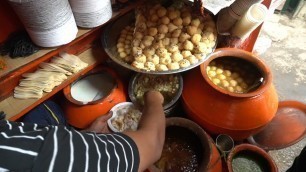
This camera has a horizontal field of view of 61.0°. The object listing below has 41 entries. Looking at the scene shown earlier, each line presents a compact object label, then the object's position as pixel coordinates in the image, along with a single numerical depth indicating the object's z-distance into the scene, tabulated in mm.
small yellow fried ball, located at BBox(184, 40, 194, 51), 1768
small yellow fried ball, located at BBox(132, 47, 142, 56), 1733
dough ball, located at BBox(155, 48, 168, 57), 1750
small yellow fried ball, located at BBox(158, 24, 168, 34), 1801
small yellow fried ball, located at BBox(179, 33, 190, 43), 1803
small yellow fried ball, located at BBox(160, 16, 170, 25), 1823
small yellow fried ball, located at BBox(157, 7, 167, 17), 1836
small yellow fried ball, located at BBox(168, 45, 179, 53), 1783
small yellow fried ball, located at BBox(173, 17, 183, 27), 1826
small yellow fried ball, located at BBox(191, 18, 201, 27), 1820
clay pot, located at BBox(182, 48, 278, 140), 1683
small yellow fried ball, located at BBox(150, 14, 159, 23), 1854
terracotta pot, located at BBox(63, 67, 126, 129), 1849
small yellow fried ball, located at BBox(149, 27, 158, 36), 1807
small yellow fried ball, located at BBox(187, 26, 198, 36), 1797
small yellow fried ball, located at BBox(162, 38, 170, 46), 1803
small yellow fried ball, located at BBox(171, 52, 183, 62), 1744
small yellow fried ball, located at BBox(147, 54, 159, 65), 1734
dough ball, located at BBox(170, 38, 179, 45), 1807
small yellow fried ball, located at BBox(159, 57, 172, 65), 1734
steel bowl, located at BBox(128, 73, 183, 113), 1960
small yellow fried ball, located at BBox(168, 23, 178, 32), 1822
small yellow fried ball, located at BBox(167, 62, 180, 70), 1699
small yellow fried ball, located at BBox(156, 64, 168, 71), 1698
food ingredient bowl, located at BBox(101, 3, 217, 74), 1691
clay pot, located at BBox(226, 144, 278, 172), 1736
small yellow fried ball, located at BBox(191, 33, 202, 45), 1775
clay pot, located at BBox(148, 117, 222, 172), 1499
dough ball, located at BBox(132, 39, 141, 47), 1781
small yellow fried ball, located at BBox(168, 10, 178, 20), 1836
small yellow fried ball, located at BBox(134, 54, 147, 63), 1704
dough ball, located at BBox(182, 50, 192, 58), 1760
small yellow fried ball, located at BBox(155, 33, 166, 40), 1801
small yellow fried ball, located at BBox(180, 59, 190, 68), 1702
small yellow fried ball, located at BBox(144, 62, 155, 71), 1697
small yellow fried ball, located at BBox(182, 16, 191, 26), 1826
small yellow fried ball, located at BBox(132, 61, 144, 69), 1690
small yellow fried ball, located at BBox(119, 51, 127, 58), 1783
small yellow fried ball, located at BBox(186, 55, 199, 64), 1714
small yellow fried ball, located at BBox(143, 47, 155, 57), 1757
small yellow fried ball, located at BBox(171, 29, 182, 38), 1810
